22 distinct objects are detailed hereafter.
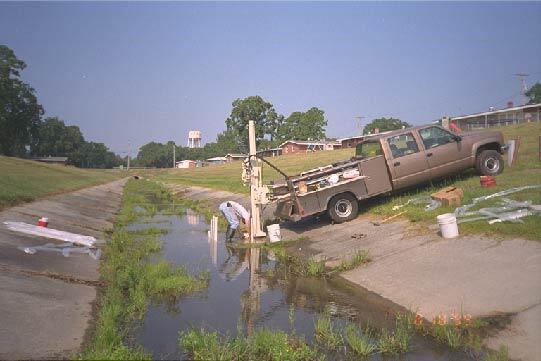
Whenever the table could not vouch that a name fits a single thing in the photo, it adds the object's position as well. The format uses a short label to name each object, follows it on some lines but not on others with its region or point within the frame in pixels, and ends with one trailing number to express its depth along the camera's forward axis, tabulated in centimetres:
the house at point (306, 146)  8462
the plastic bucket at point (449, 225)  942
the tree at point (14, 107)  8089
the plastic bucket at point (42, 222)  1264
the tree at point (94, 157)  13294
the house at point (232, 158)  10938
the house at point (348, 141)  7935
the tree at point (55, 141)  12431
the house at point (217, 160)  12585
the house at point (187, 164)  14500
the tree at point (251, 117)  11250
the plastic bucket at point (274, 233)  1302
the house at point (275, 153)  10060
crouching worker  1388
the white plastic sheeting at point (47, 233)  1211
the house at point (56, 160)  10219
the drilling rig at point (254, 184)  1316
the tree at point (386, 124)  13800
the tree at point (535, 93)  10706
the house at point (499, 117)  5238
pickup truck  1321
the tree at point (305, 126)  11406
